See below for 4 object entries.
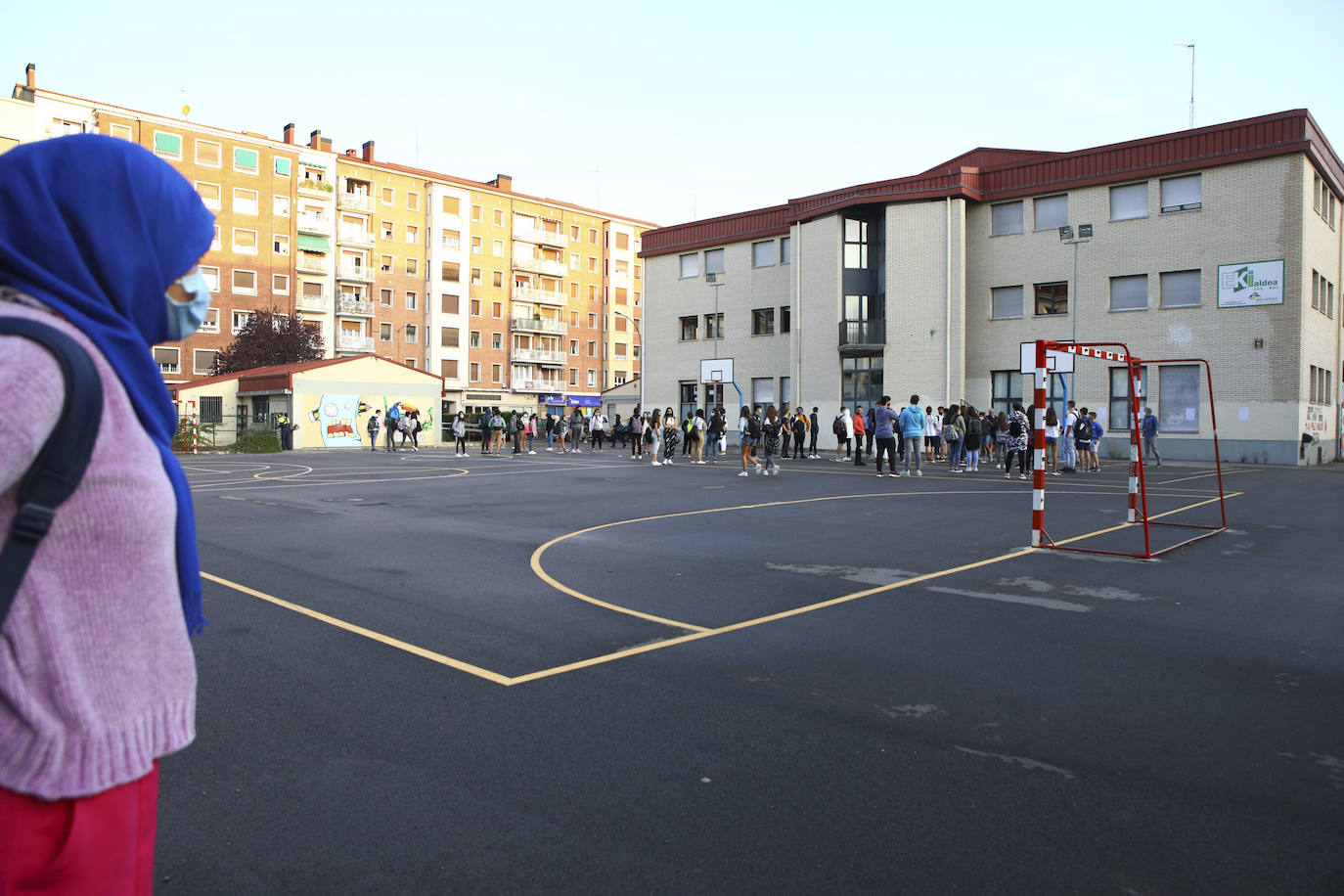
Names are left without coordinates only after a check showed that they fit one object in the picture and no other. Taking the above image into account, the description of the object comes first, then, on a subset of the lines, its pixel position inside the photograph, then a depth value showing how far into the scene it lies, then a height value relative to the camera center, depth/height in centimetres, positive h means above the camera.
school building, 3181 +586
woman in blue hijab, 144 -21
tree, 5588 +501
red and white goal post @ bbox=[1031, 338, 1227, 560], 1034 -4
